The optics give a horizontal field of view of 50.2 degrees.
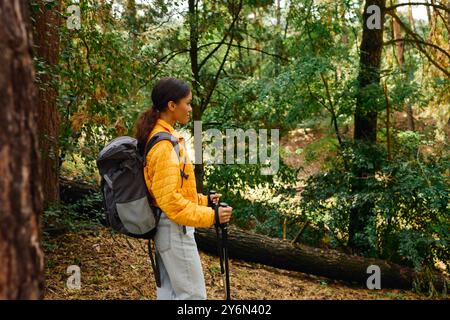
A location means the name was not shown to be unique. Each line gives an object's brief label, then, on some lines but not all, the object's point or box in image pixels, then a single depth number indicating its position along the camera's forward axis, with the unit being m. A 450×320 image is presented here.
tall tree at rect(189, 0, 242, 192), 8.55
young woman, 2.87
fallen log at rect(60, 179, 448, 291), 7.23
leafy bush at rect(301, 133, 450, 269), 6.87
